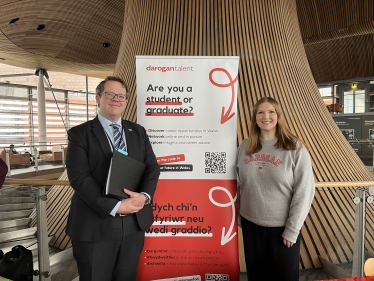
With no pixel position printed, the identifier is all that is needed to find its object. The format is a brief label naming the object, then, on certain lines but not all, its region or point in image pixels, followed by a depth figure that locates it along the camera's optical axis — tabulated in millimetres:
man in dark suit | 1638
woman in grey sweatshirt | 1729
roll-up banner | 2268
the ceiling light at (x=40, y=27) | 7207
